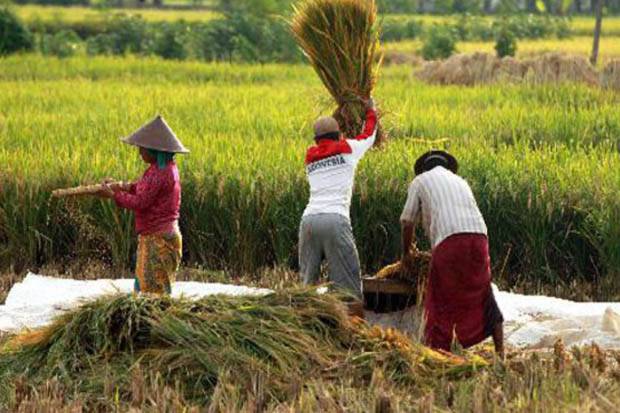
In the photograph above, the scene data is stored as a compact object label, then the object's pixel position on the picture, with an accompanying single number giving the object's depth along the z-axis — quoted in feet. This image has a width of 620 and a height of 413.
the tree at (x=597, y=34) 160.76
